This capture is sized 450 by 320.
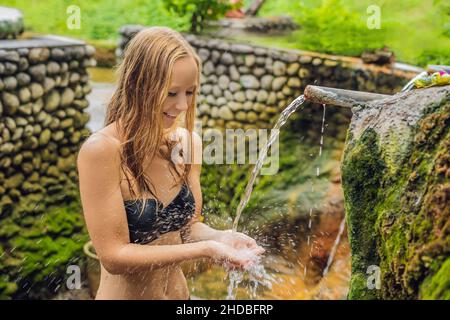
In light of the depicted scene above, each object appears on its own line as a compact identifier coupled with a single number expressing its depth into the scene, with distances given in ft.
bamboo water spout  7.97
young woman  6.78
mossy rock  5.96
